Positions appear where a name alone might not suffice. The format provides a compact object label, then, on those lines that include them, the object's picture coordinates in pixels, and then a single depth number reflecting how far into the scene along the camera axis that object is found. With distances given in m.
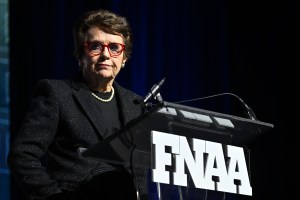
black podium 3.65
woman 4.02
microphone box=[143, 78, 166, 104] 3.85
